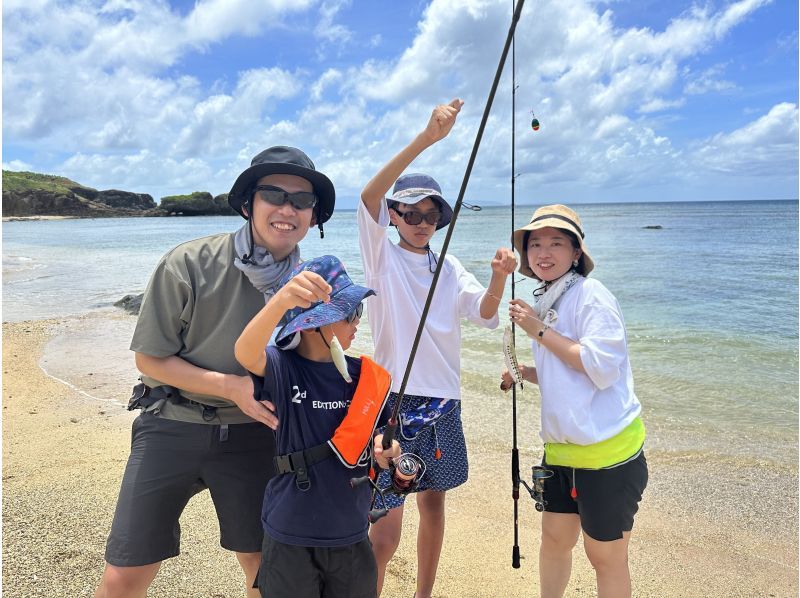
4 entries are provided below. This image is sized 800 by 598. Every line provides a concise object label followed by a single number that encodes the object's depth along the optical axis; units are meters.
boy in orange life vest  2.04
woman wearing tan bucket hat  2.56
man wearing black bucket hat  2.33
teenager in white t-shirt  2.96
